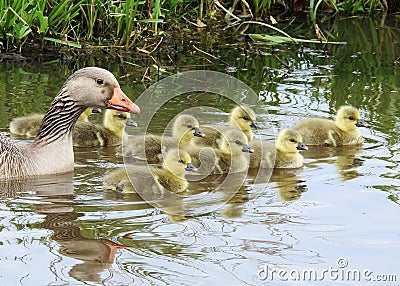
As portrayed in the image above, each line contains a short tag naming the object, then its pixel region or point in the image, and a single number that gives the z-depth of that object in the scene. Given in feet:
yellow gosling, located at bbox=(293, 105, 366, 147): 59.57
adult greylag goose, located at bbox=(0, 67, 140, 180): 51.75
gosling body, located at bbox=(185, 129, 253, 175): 53.68
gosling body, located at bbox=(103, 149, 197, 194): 48.65
